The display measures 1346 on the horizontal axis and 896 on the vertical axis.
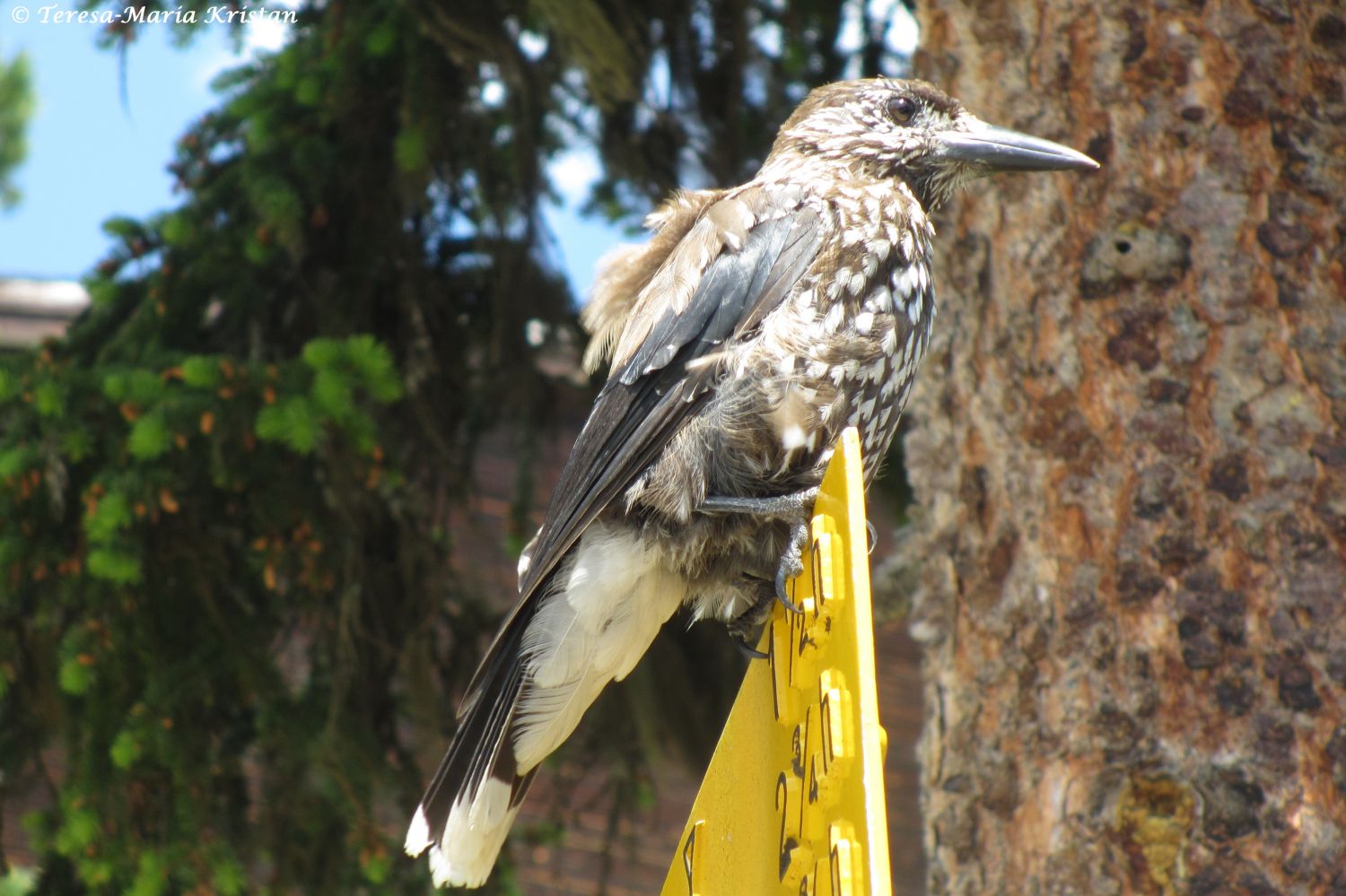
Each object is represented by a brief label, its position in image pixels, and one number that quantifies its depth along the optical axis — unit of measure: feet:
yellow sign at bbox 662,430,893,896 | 8.50
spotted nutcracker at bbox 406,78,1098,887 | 14.79
